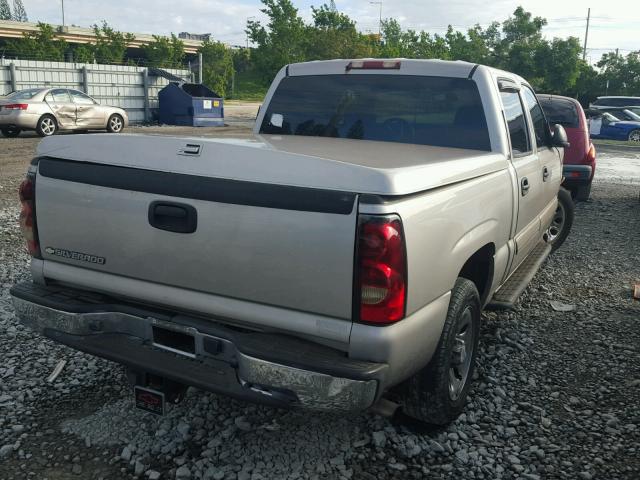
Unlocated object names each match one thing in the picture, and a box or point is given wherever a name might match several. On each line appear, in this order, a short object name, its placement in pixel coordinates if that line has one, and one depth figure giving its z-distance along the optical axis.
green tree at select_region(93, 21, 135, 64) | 48.12
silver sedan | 16.73
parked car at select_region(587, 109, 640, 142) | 23.14
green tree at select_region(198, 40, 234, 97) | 60.77
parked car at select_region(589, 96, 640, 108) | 28.26
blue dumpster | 23.73
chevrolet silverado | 2.34
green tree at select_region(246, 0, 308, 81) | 39.16
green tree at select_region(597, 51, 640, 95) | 49.88
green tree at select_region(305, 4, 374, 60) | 40.28
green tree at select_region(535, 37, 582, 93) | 47.31
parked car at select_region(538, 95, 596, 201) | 9.39
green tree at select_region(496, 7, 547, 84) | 48.72
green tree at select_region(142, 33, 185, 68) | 52.84
